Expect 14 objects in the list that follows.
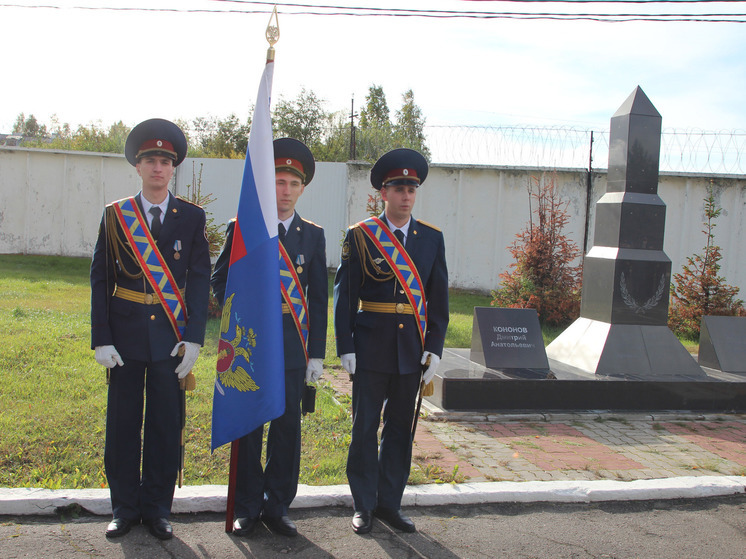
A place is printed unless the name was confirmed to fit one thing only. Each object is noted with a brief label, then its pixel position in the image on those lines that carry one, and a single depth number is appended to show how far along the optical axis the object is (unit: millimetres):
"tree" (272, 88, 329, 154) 36188
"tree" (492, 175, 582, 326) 10797
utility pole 18052
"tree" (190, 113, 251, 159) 35269
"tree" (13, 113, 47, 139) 53984
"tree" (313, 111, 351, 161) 30312
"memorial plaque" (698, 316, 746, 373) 6945
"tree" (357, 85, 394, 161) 20100
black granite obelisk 6695
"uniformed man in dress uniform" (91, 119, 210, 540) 3123
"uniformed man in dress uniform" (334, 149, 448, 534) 3404
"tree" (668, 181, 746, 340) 10641
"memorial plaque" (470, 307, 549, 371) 6262
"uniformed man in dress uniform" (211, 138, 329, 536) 3211
